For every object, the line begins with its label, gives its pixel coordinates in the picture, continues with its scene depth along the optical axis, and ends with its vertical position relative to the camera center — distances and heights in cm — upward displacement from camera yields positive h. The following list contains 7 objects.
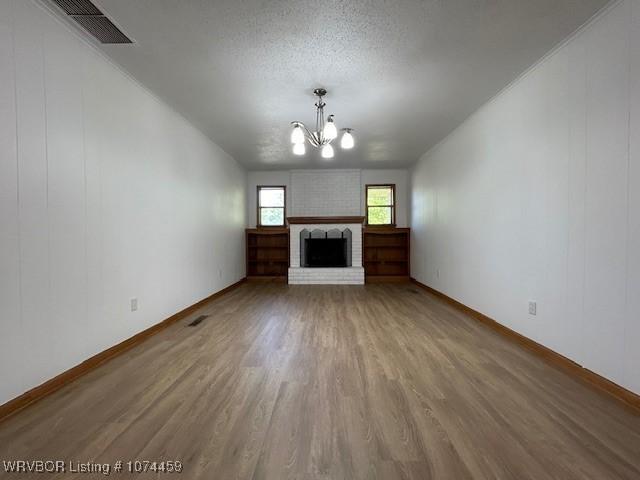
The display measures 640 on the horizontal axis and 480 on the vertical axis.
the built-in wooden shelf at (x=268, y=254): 763 -59
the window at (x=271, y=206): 773 +62
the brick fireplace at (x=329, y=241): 704 -35
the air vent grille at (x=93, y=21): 201 +149
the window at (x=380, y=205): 762 +63
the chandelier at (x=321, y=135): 313 +106
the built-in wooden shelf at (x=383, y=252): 748 -52
